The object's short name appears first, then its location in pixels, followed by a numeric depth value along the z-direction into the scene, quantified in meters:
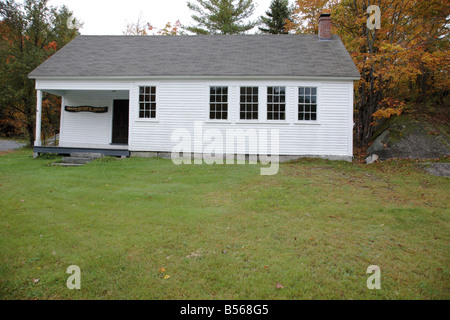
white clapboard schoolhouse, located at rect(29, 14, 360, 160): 12.40
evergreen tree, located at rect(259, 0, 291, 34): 29.45
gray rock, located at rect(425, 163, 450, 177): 9.80
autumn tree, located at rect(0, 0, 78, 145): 16.48
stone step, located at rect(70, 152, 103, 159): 12.49
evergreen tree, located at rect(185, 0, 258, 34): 29.44
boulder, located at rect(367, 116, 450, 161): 11.77
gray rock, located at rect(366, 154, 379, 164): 12.55
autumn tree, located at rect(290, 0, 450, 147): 12.85
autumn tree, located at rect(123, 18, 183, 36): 30.92
